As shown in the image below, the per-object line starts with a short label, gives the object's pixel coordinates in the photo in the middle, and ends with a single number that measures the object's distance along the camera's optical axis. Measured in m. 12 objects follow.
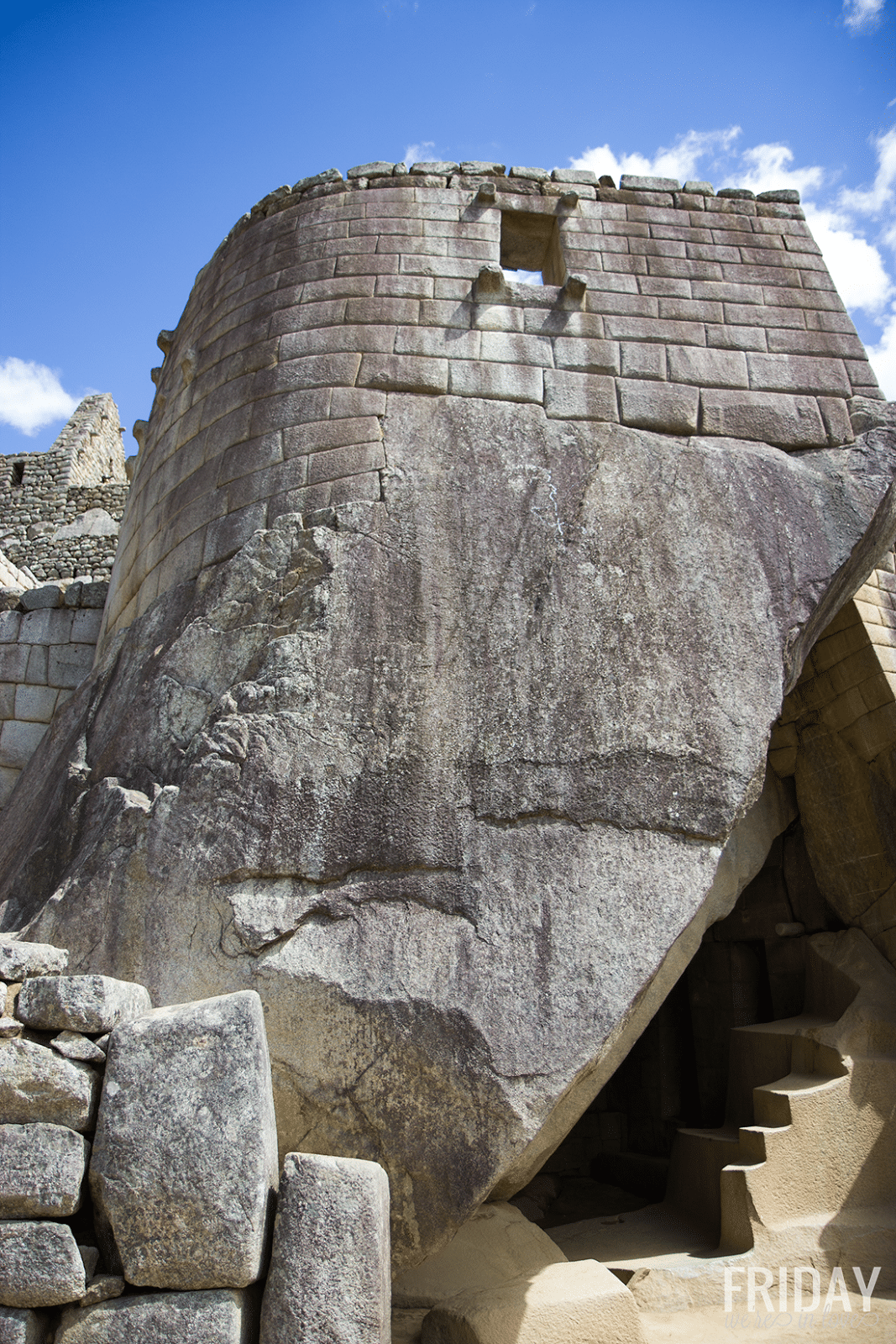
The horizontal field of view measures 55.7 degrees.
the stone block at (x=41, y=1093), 2.28
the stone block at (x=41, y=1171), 2.20
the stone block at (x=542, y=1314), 2.73
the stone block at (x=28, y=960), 2.49
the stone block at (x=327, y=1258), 2.14
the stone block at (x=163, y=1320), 2.12
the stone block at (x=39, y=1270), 2.14
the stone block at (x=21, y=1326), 2.10
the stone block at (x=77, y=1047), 2.35
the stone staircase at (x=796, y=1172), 3.83
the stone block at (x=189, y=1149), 2.18
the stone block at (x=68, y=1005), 2.38
